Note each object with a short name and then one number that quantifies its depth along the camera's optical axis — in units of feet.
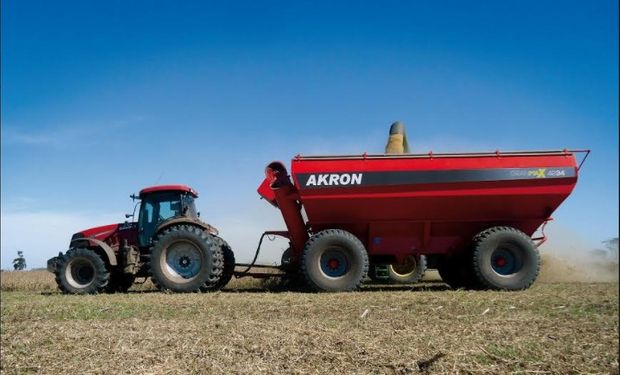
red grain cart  28.22
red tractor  29.91
